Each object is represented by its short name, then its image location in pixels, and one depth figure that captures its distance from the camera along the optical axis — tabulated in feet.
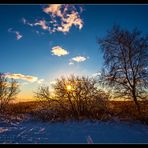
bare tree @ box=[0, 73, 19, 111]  42.94
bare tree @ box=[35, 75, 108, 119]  27.46
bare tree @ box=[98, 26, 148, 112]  23.98
